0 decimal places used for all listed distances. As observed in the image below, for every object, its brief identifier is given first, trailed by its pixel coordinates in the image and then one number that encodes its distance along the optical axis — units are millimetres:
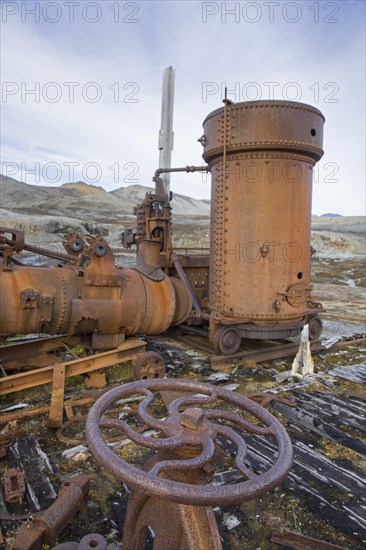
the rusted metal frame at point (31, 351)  5355
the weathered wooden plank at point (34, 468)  3094
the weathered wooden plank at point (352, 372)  6066
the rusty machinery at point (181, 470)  1543
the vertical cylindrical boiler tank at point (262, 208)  6105
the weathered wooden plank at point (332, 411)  4578
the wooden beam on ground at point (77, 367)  4738
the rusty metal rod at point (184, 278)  7043
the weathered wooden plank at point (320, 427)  4107
